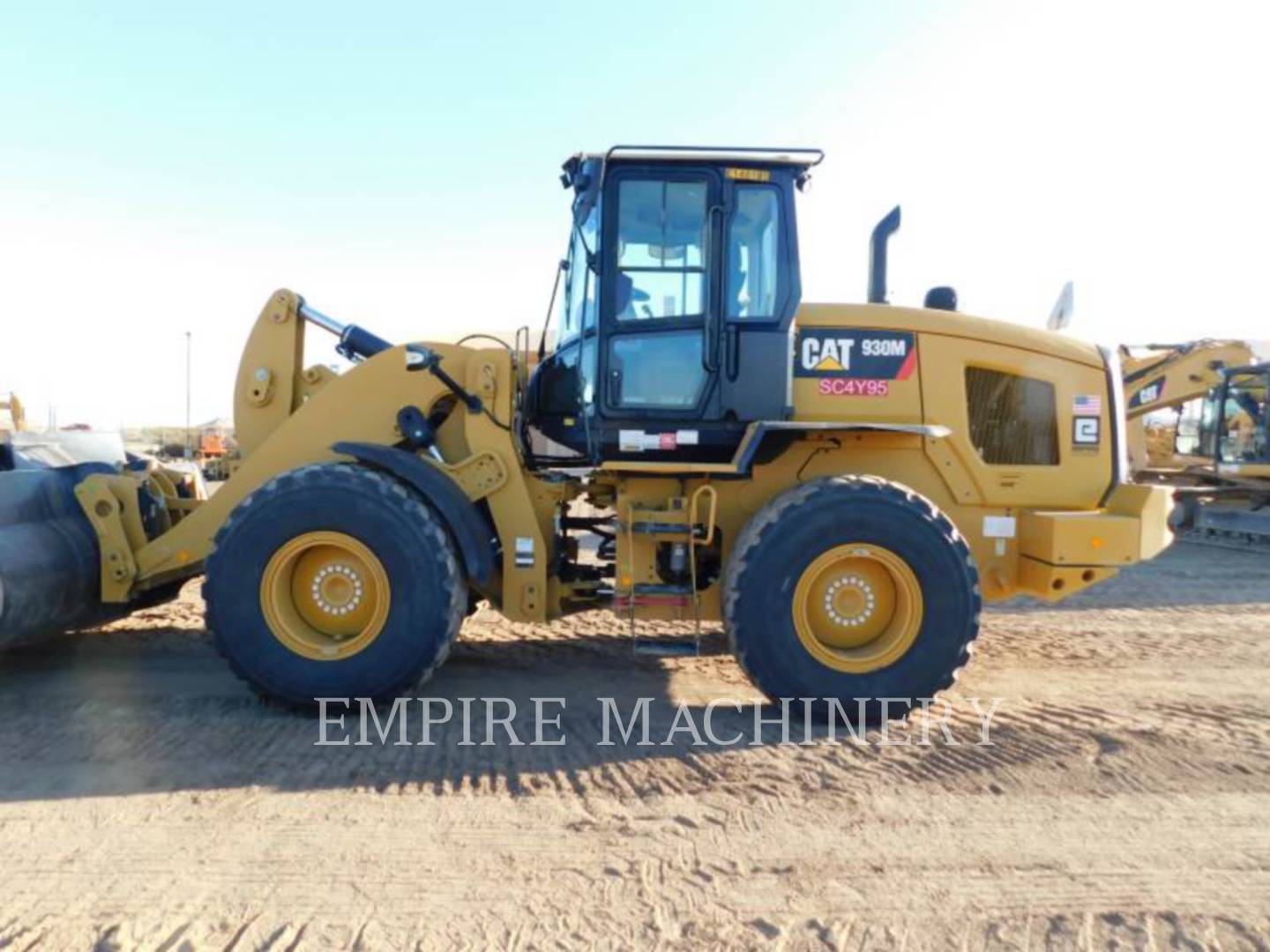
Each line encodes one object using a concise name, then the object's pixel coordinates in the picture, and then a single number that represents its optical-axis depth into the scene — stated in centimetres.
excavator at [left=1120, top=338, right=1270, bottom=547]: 1355
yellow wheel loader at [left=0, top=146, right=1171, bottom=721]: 452
